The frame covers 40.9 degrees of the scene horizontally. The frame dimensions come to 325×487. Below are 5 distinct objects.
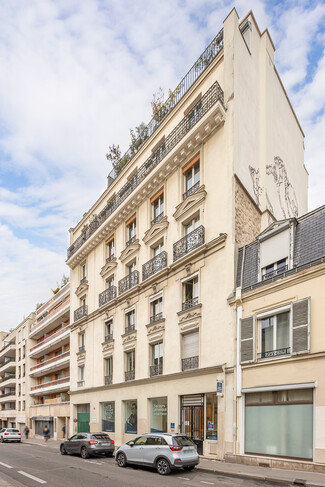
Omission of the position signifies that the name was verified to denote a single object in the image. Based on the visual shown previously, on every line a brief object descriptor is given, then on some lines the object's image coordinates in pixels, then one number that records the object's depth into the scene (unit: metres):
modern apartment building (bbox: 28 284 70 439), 40.44
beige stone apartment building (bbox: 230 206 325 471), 15.09
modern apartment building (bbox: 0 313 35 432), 54.94
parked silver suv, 15.15
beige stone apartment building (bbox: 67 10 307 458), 20.44
